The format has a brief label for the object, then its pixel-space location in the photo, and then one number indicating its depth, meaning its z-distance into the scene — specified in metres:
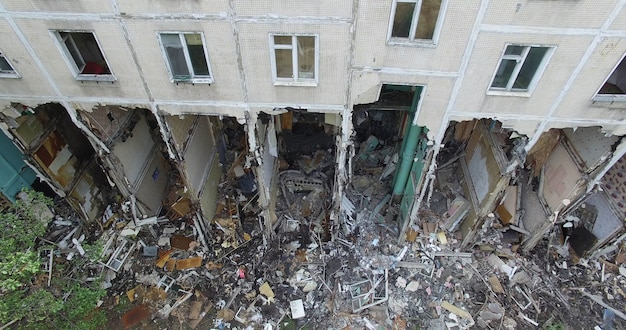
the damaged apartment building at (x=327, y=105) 8.25
